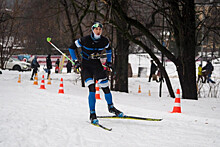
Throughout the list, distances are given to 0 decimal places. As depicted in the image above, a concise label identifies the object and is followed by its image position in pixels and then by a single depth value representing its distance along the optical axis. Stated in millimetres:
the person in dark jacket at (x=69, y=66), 31892
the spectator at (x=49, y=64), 22030
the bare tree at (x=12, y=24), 26097
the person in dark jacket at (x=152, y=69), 25723
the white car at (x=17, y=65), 31330
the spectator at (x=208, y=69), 24316
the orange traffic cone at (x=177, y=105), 8097
